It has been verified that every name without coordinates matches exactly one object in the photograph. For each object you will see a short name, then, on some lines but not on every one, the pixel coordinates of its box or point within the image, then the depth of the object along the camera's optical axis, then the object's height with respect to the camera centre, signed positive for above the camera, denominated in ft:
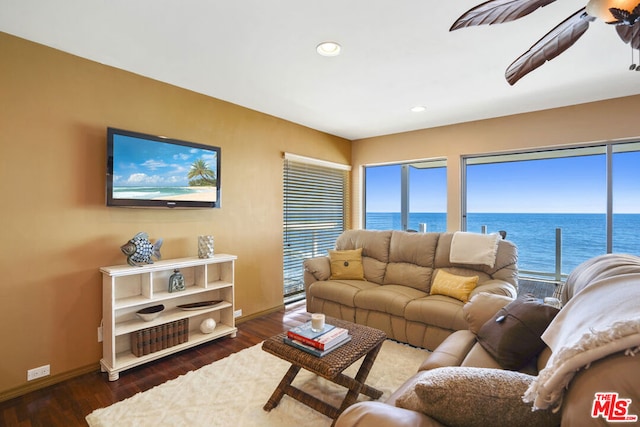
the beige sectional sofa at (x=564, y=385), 2.21 -1.43
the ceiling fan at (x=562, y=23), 3.91 +3.04
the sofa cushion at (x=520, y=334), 5.10 -2.06
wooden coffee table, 5.66 -2.85
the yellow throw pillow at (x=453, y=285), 9.50 -2.27
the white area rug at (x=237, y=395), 6.28 -4.27
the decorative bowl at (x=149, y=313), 8.65 -2.87
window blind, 14.35 +0.25
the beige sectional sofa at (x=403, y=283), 9.18 -2.52
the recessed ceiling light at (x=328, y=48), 7.53 +4.30
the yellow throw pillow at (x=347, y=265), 12.19 -2.03
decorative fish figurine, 8.32 -1.00
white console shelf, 8.02 -2.70
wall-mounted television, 8.50 +1.35
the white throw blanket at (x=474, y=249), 10.13 -1.13
